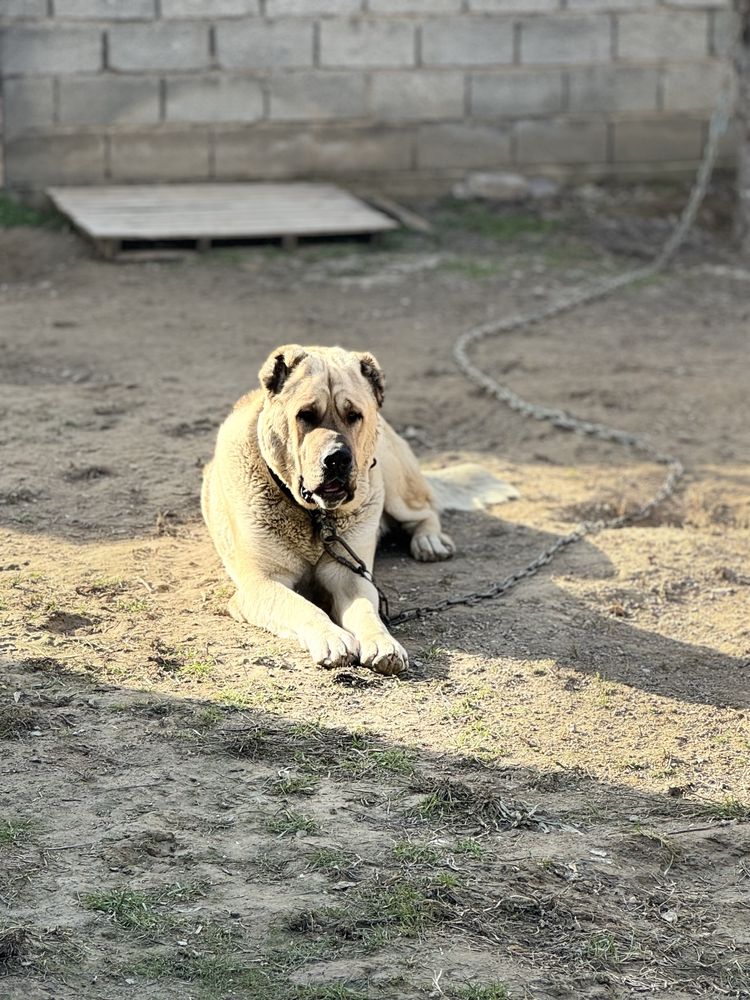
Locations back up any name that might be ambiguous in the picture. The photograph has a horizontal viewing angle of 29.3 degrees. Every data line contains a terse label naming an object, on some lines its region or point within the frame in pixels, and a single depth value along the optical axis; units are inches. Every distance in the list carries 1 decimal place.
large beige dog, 189.2
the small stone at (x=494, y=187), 497.7
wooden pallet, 426.0
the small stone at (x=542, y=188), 503.8
